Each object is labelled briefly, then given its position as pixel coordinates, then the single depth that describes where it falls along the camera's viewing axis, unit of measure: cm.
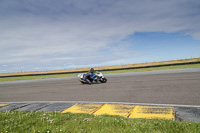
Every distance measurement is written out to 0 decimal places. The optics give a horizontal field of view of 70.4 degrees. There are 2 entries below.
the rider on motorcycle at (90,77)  1329
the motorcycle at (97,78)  1323
